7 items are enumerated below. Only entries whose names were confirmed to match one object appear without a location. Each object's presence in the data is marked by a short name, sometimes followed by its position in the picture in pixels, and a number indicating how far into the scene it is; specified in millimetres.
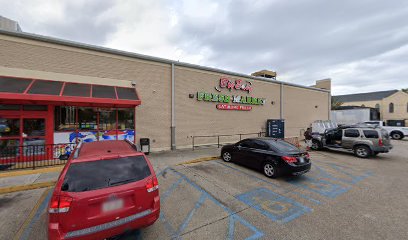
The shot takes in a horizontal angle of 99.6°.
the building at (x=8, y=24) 10311
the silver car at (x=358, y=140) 9773
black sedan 6051
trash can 10180
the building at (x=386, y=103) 42562
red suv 2471
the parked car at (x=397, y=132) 19391
